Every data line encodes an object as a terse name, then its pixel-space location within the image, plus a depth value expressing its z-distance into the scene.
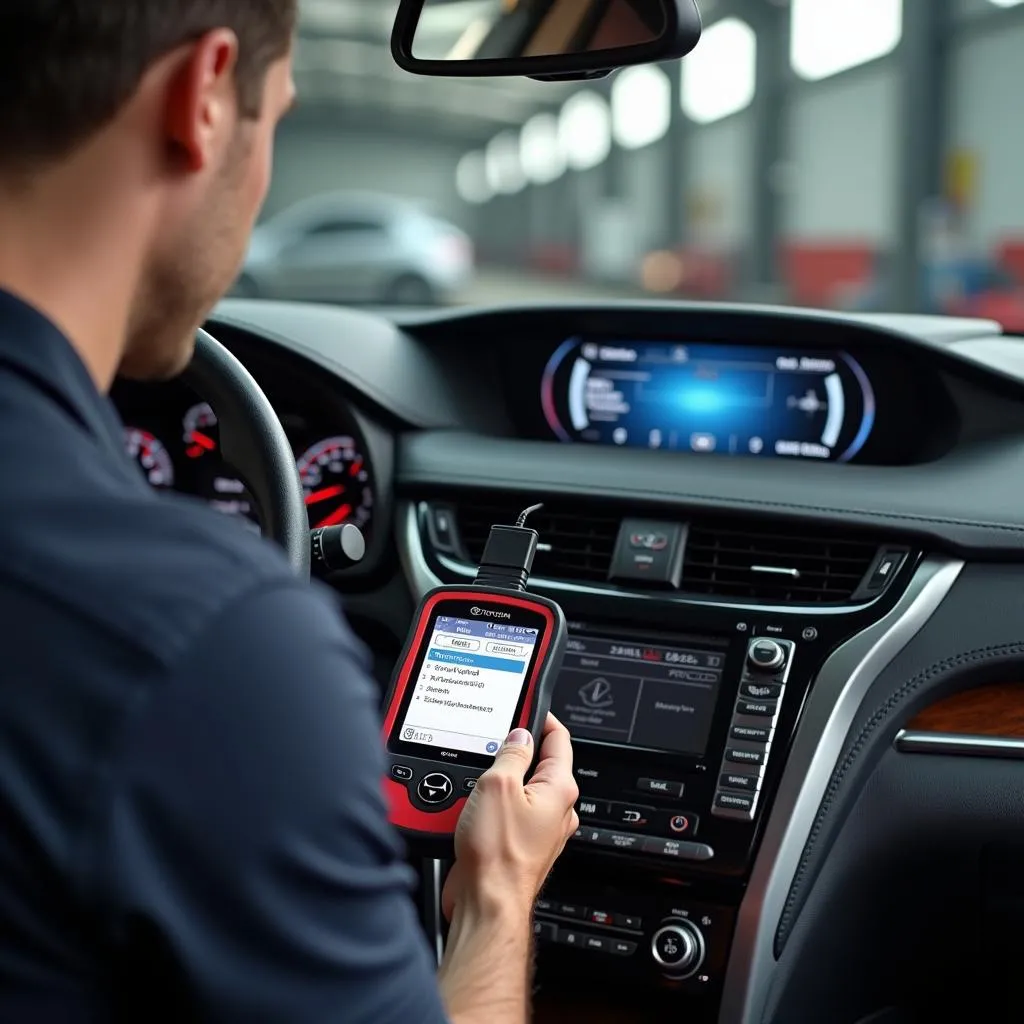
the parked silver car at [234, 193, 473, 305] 19.59
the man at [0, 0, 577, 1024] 0.73
